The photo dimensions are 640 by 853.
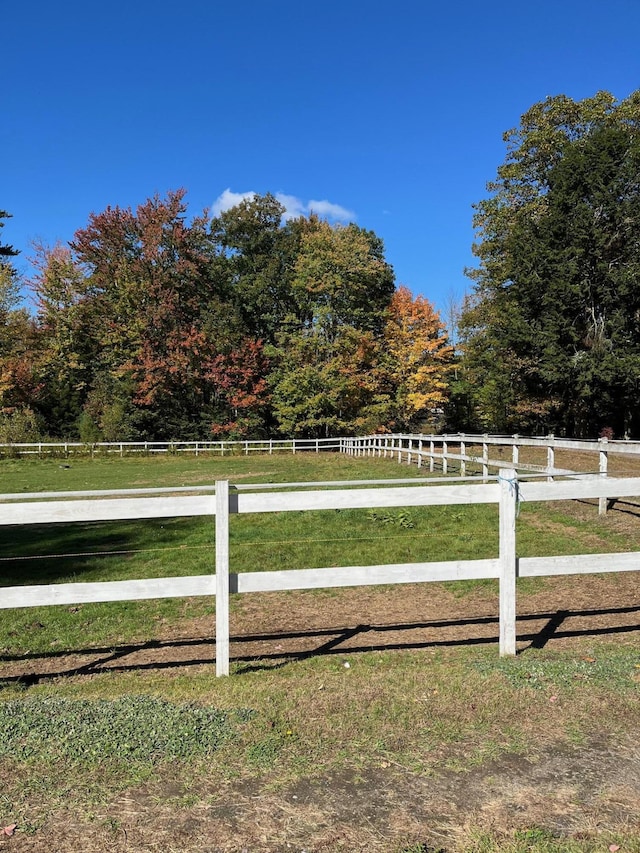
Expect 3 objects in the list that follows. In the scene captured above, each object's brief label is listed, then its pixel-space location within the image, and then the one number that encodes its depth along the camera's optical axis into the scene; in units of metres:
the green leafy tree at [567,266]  30.72
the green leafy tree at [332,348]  41.94
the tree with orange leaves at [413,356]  44.75
